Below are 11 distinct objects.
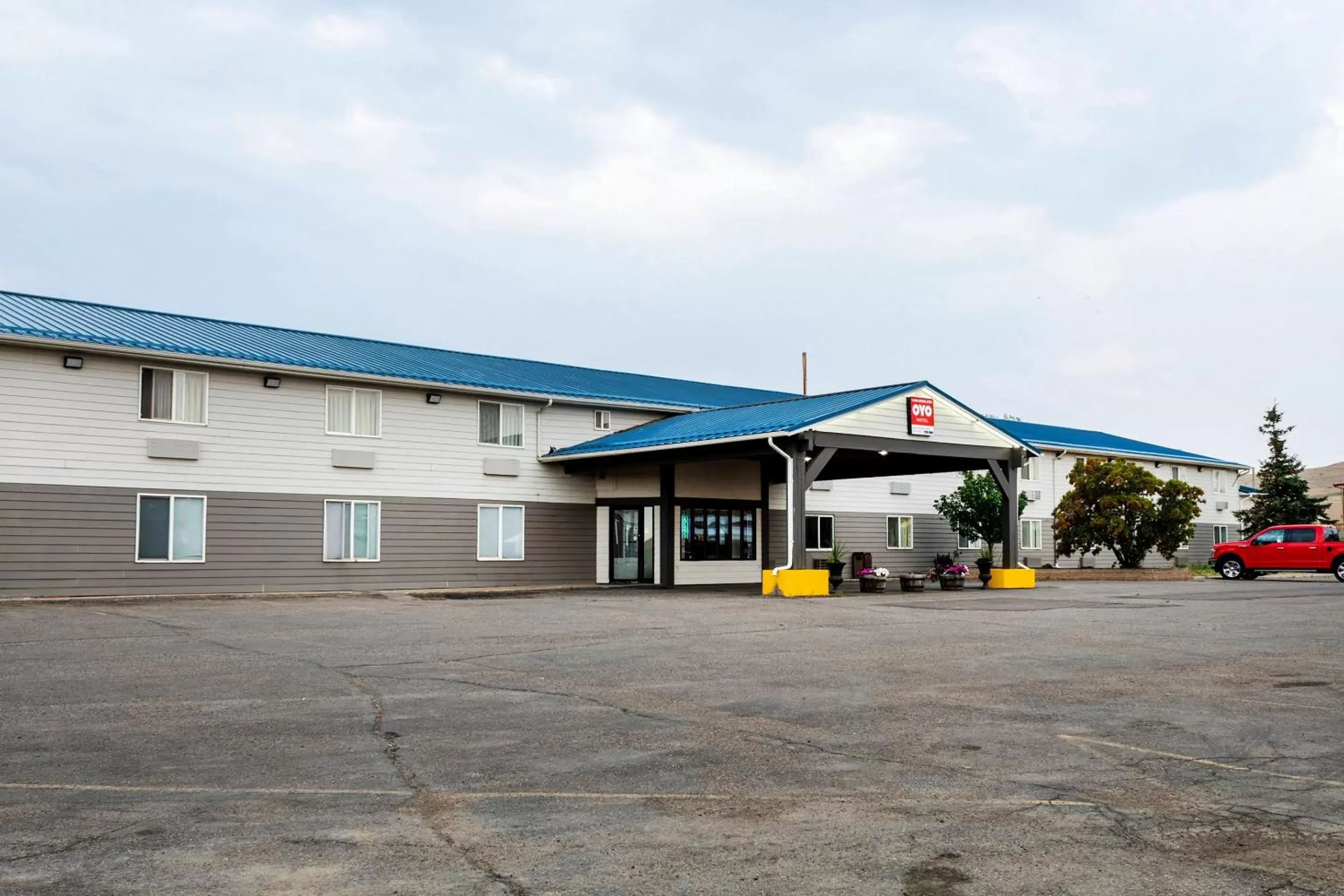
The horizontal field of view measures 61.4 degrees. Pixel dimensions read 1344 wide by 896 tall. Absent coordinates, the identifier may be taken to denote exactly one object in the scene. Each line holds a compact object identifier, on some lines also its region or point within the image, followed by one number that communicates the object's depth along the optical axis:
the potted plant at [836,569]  25.77
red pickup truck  29.83
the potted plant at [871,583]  26.61
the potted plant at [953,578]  28.58
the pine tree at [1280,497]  51.03
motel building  21.06
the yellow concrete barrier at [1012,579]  27.55
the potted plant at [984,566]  29.20
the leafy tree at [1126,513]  33.84
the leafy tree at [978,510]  35.38
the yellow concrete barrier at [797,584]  22.81
